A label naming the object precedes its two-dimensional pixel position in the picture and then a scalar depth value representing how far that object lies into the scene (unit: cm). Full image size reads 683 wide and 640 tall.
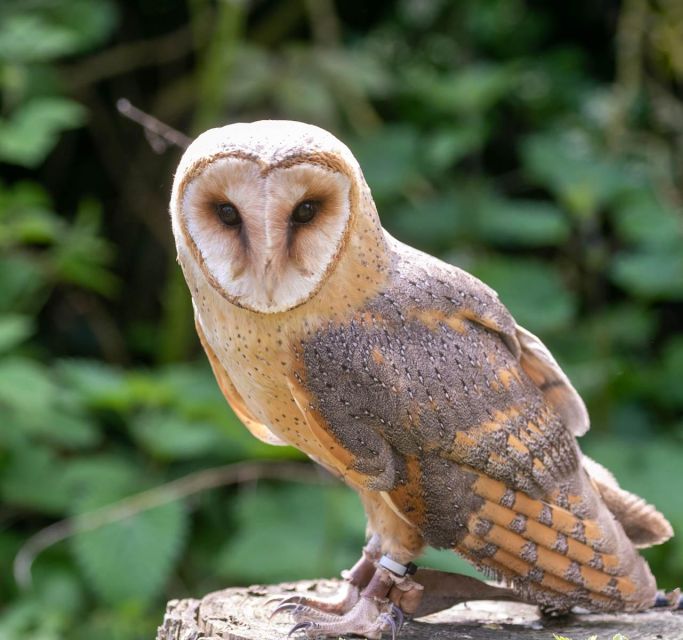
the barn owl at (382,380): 433
